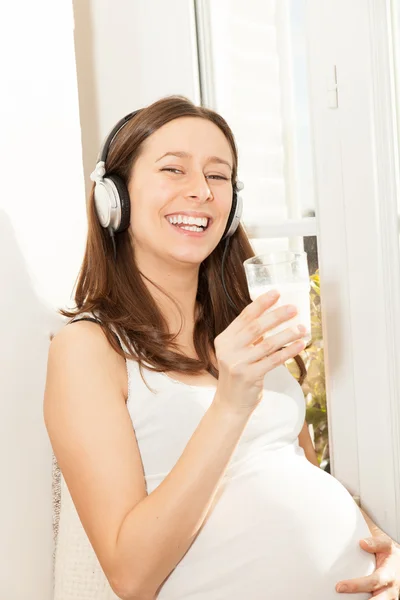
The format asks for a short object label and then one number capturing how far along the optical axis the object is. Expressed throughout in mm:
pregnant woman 1220
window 1843
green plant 1893
